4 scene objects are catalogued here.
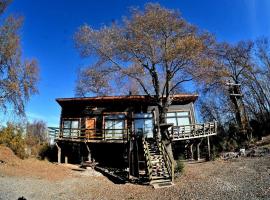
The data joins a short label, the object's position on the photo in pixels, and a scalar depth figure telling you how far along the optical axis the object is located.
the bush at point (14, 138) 13.51
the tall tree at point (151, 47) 11.45
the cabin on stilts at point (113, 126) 13.73
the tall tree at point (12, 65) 11.75
